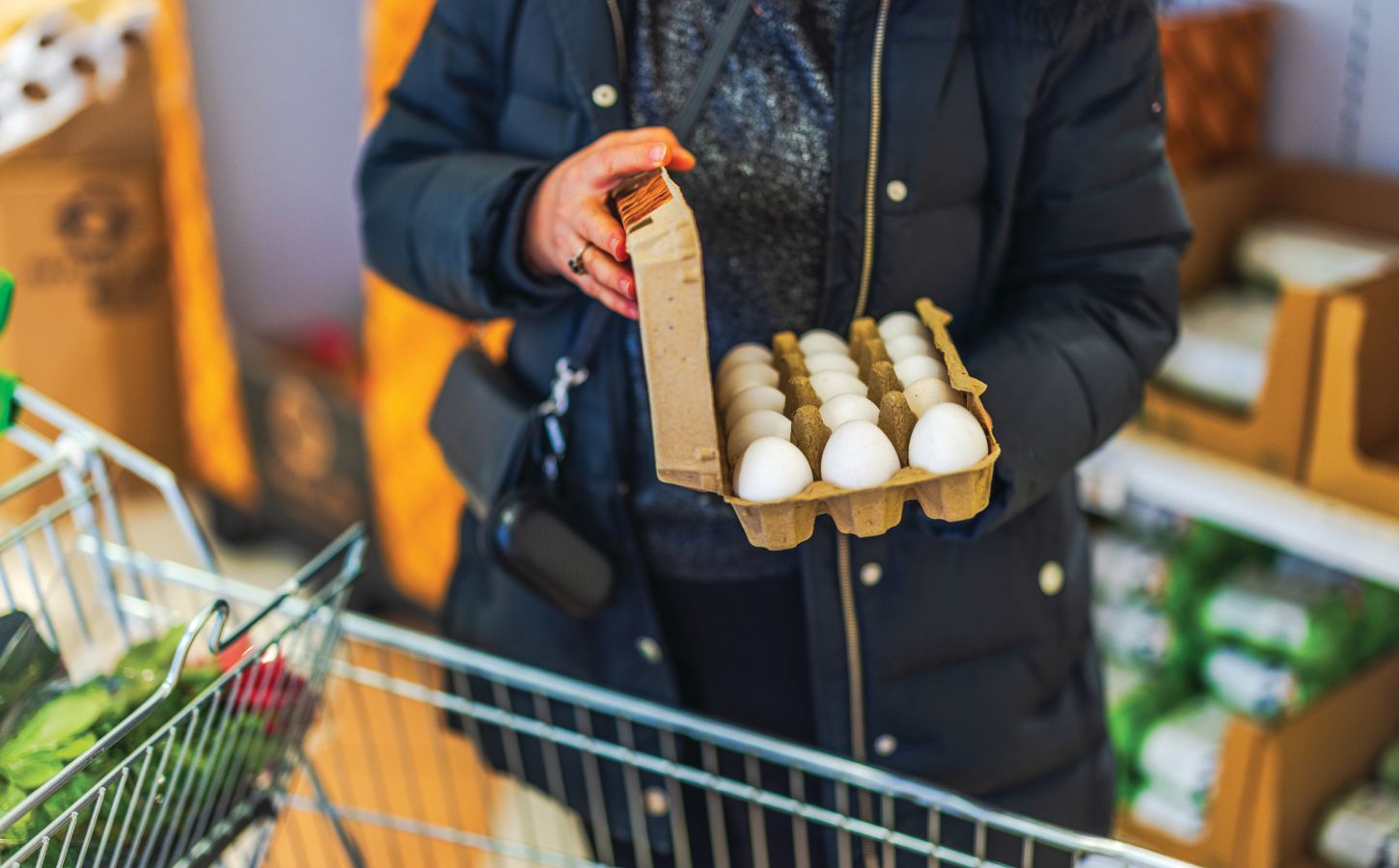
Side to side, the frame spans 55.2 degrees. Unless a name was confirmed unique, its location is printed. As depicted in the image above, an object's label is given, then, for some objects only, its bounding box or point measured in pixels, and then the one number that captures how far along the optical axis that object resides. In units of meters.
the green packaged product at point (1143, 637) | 1.84
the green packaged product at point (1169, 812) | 1.76
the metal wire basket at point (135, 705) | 0.82
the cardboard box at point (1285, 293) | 1.54
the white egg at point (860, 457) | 0.77
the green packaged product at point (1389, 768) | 1.75
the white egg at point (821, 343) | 0.96
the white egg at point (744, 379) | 0.90
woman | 1.01
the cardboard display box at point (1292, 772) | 1.67
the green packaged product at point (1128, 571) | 1.84
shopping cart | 0.86
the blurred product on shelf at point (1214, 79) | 1.77
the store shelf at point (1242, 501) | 1.48
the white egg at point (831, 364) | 0.92
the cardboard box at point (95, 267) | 2.80
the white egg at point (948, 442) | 0.77
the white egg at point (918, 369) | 0.88
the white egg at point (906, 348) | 0.92
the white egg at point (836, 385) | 0.88
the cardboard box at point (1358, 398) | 1.48
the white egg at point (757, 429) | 0.81
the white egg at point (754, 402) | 0.86
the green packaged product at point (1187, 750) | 1.73
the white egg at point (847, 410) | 0.82
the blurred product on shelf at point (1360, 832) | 1.67
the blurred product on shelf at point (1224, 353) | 1.65
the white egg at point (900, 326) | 0.97
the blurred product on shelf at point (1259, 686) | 1.69
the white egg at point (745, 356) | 0.96
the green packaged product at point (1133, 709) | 1.80
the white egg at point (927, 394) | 0.83
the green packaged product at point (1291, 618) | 1.67
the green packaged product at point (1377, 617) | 1.72
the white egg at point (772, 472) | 0.76
